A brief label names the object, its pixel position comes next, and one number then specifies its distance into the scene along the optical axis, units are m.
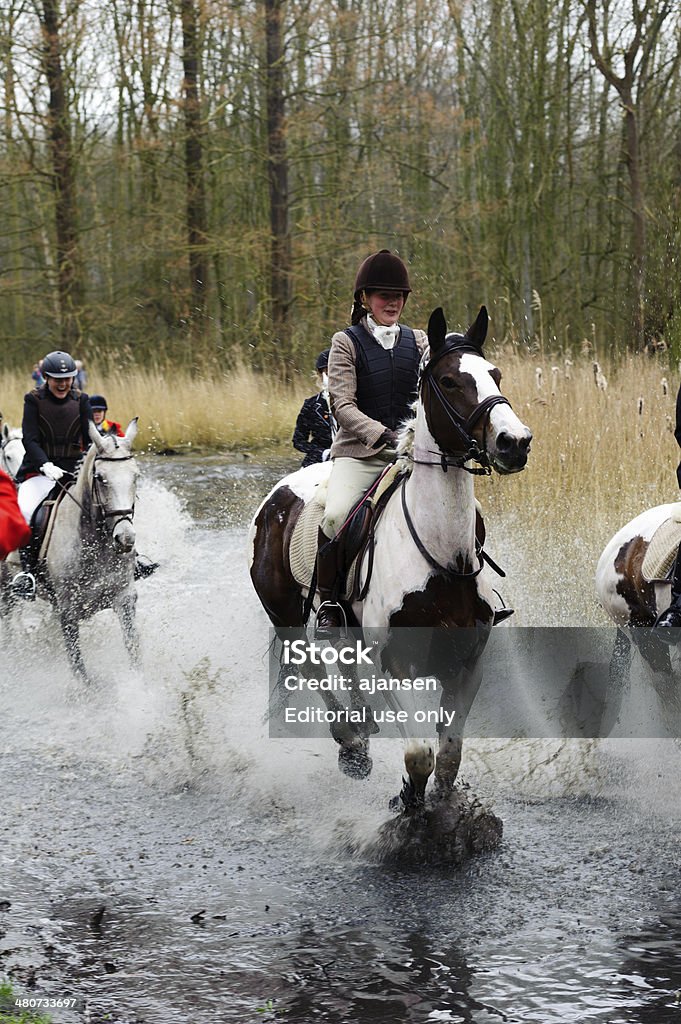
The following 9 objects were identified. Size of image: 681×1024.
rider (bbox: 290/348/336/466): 19.37
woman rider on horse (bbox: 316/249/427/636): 12.21
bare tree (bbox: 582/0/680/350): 40.37
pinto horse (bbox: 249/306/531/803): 10.37
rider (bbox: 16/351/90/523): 19.12
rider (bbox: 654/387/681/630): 11.83
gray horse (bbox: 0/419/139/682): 17.98
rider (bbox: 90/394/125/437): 22.67
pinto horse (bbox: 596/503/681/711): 12.68
